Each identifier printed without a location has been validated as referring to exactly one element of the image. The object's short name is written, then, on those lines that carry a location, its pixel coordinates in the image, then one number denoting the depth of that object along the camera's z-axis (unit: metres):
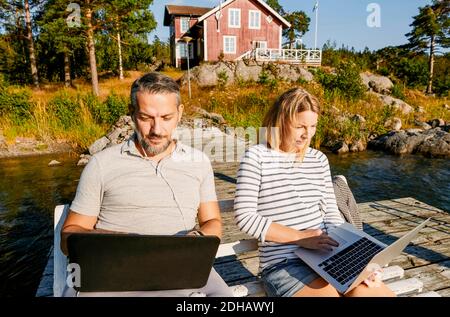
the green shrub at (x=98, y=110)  11.98
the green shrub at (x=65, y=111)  11.77
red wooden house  25.81
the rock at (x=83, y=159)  9.56
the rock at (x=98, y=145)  9.70
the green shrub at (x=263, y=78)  19.58
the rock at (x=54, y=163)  9.60
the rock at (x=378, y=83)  21.72
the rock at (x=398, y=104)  17.52
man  1.81
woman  1.90
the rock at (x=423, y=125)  15.09
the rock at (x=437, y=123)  15.35
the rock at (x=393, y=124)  14.34
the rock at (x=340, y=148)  11.34
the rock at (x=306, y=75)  20.51
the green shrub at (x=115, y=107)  12.01
